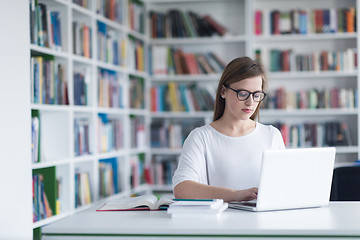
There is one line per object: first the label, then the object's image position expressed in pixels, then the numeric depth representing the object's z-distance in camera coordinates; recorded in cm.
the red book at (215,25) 502
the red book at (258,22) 496
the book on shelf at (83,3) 371
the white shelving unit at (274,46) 491
